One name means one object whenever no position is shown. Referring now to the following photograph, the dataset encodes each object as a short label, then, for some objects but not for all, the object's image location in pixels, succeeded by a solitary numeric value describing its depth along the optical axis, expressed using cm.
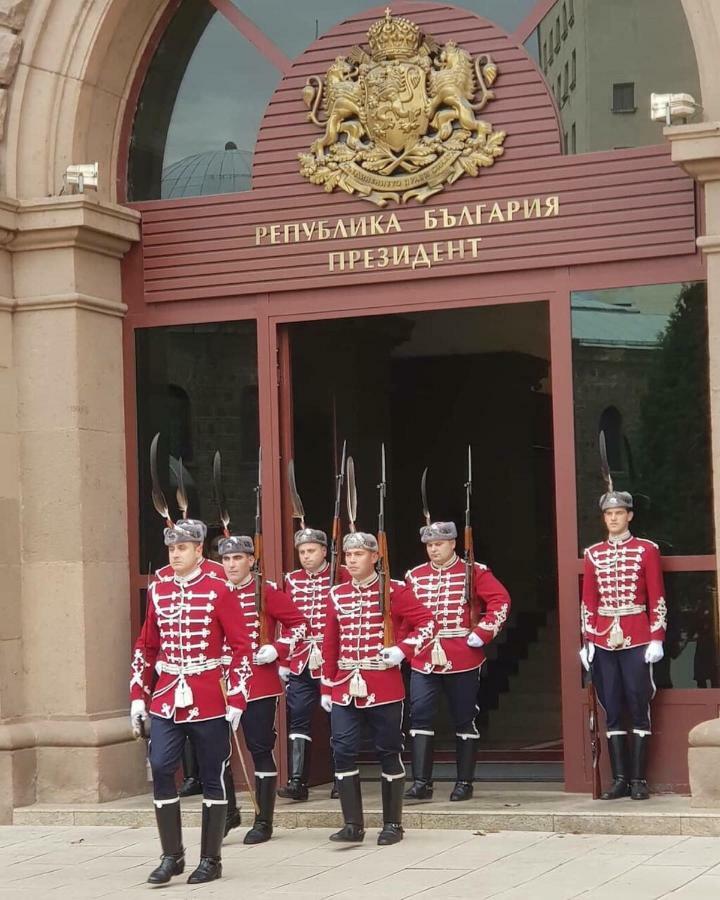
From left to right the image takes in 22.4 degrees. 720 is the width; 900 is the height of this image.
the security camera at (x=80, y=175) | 1205
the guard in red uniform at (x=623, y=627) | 1080
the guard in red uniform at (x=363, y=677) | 1014
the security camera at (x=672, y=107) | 1076
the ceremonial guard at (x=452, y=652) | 1140
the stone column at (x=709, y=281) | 1021
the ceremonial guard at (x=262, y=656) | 1059
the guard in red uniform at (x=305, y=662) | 1166
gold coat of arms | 1156
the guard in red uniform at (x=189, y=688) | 934
